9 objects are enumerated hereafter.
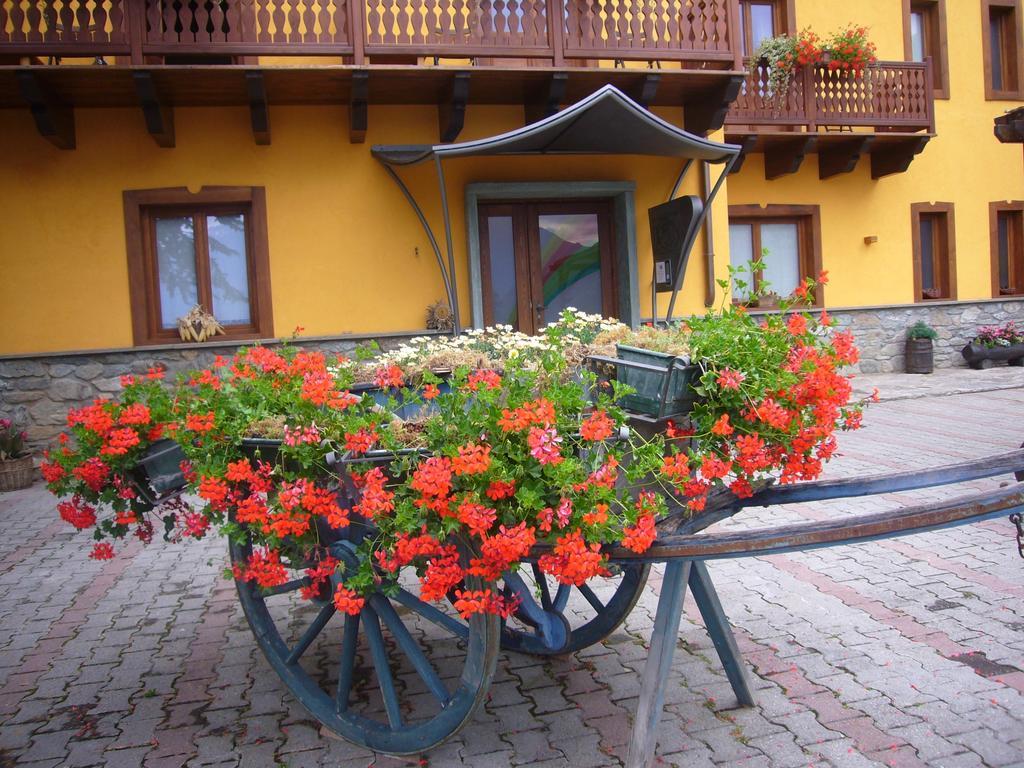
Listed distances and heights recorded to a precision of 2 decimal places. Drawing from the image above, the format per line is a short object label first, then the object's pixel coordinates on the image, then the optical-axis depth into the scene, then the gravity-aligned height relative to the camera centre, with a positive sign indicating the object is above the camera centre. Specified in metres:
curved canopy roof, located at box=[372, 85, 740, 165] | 7.70 +2.13
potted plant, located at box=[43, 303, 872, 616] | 1.88 -0.27
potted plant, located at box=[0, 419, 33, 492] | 7.62 -0.80
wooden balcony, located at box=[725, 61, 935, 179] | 11.69 +3.12
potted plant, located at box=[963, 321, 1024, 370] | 13.22 -0.40
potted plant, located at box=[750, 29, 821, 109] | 11.76 +3.94
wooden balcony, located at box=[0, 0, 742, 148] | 7.82 +3.12
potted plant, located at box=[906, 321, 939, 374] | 12.83 -0.37
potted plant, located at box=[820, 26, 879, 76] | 11.98 +4.06
